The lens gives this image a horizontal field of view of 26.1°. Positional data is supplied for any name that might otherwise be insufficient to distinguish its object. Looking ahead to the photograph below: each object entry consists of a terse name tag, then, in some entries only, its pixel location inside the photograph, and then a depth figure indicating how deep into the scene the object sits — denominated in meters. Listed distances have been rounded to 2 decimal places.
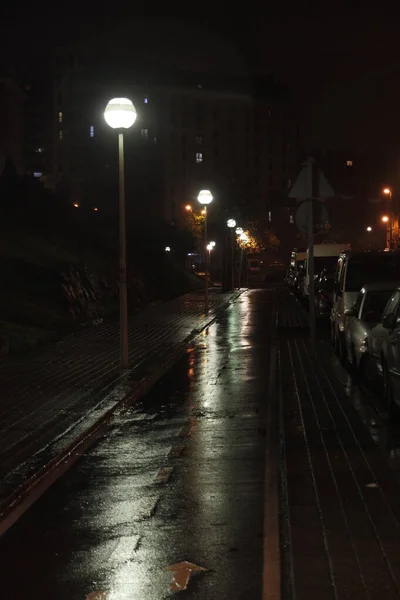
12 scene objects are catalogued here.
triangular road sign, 16.20
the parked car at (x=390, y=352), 10.27
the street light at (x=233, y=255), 53.19
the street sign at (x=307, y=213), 16.08
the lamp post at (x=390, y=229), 60.60
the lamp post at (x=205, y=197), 29.03
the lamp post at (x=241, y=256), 62.94
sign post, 16.11
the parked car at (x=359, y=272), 18.52
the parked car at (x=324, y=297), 25.61
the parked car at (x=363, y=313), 14.23
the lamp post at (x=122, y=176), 15.18
